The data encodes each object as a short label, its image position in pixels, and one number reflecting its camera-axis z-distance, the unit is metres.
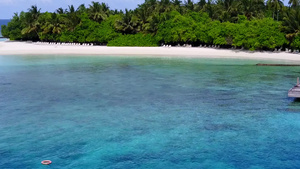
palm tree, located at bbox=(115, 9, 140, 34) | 82.94
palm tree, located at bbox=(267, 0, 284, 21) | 80.86
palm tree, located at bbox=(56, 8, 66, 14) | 107.79
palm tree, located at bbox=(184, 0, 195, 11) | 90.80
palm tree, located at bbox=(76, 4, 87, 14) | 111.74
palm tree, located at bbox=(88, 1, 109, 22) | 92.25
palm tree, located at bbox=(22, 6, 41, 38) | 98.98
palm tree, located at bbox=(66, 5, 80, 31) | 91.00
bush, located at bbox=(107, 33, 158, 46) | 79.94
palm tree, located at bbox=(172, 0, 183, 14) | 84.69
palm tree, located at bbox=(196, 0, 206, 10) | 90.25
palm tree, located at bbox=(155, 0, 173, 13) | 89.44
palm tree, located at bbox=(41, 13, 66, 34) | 93.75
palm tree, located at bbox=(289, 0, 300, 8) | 78.94
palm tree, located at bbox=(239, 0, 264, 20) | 76.88
